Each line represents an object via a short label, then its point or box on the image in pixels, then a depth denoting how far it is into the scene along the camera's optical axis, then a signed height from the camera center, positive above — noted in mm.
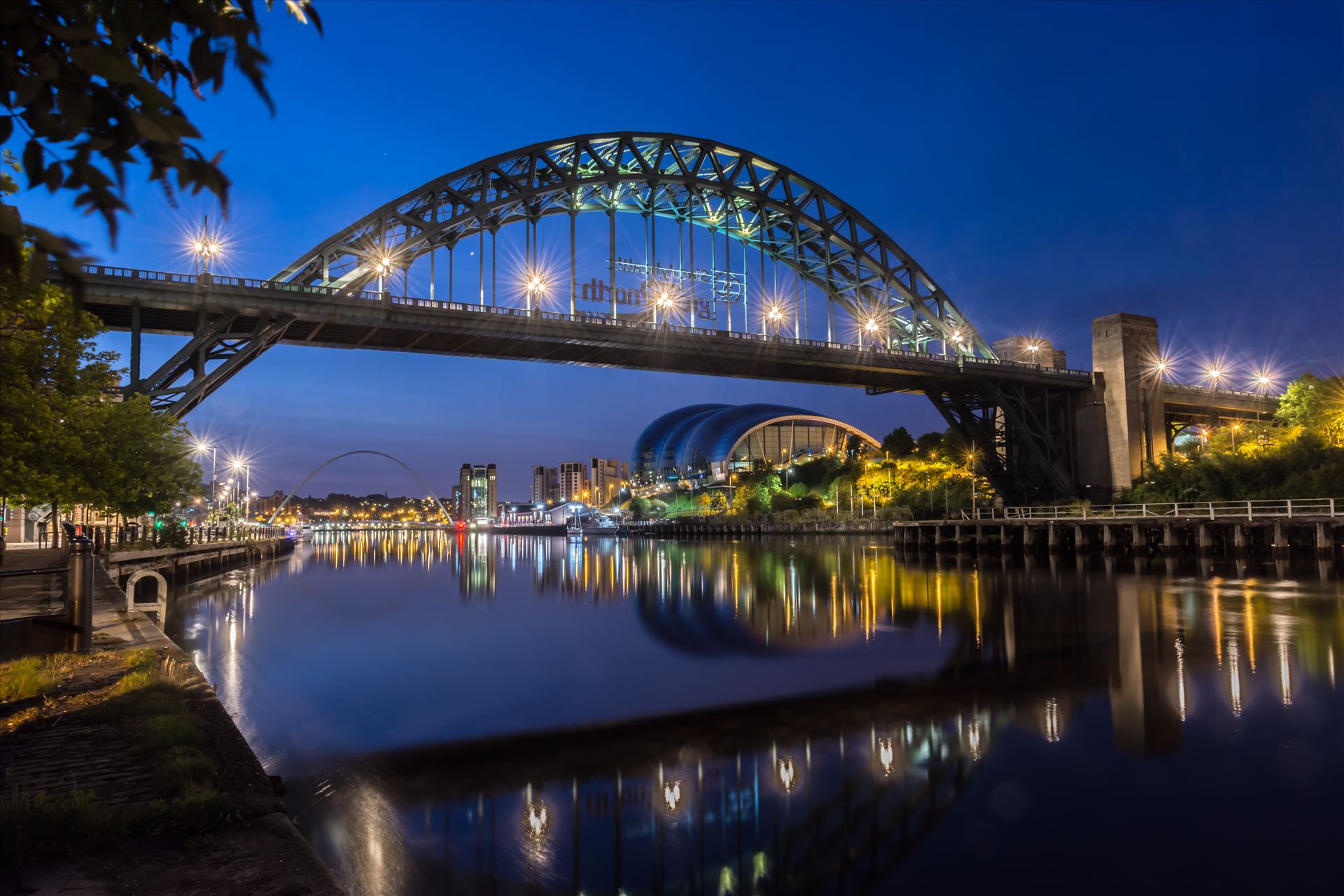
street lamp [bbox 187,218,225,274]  37406 +12121
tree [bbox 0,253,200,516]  15281 +2208
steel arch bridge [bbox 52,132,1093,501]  39500 +10953
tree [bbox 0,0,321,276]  2486 +1338
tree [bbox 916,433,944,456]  97406 +5140
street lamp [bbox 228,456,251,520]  79375 +4116
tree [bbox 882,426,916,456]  105500 +5540
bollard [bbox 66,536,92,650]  12266 -1218
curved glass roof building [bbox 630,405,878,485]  172750 +10982
